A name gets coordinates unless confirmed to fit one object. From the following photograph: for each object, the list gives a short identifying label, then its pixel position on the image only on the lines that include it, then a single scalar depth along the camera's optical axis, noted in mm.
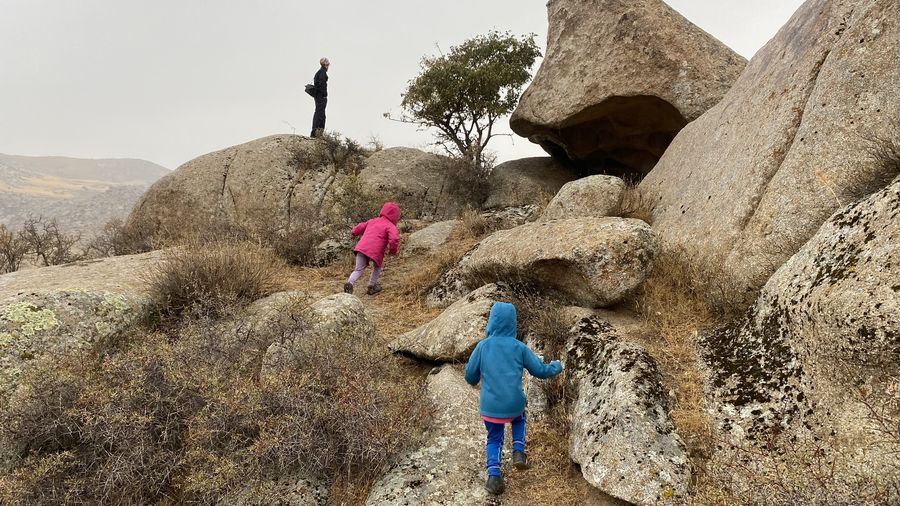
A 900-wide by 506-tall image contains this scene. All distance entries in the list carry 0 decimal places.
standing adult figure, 16297
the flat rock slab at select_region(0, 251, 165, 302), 6473
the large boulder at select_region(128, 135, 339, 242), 15398
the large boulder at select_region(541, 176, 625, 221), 9180
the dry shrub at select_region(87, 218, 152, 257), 13633
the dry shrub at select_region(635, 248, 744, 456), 4152
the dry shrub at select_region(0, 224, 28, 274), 11203
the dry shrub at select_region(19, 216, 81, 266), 12031
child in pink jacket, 9406
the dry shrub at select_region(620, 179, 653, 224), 8465
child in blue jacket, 4324
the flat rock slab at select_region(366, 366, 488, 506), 4172
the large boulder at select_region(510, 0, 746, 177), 11914
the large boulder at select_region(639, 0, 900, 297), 4941
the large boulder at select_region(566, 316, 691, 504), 3662
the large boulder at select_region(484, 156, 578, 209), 15656
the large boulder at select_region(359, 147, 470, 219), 15742
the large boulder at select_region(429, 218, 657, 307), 6145
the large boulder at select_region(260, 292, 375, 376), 5719
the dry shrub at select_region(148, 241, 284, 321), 6945
